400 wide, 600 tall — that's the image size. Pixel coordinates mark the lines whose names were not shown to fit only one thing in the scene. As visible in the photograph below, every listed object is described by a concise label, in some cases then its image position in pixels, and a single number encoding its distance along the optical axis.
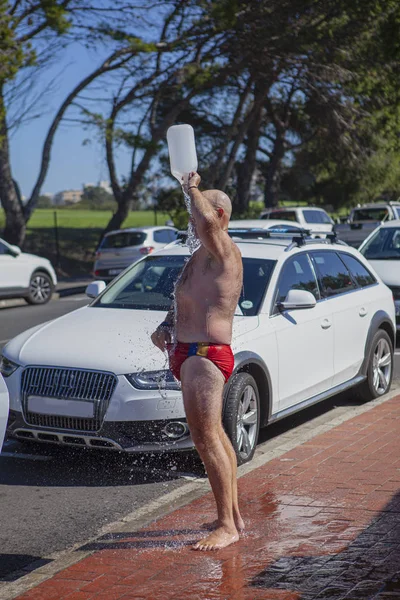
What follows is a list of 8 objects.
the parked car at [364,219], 26.17
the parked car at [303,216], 30.78
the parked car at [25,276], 20.36
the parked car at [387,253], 13.02
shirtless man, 4.70
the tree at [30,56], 22.20
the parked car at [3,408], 4.36
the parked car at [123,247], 24.42
